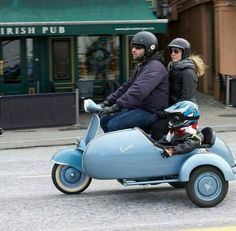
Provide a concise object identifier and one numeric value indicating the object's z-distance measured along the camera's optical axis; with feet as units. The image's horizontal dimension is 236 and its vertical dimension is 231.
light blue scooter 40.68
